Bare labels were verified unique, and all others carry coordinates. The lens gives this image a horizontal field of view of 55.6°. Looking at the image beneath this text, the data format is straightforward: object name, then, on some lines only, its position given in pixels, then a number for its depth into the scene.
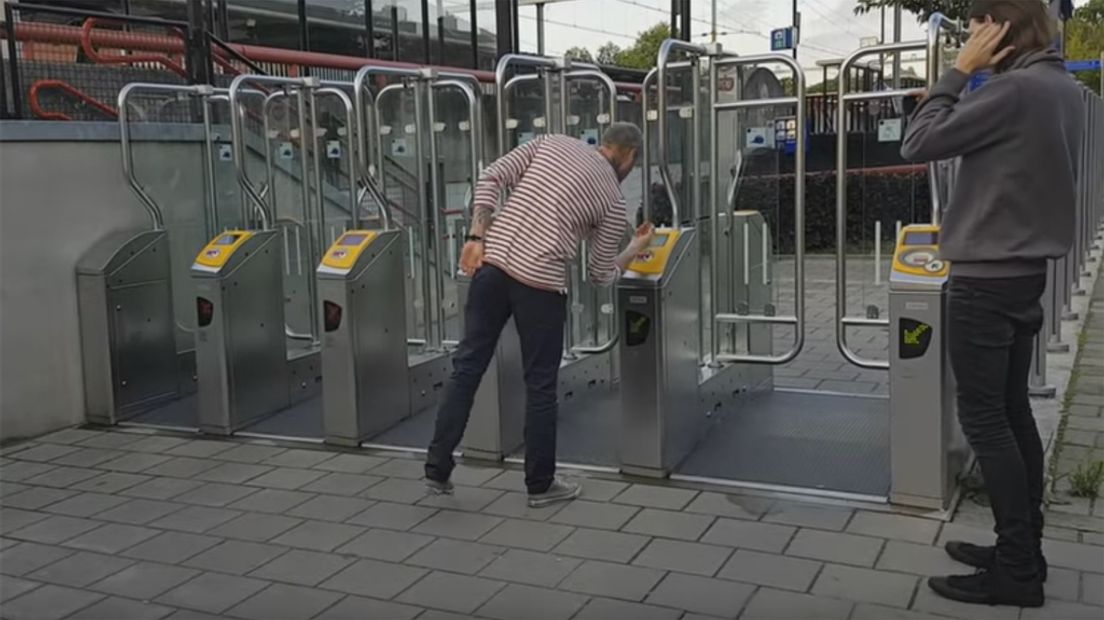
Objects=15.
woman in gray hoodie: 3.04
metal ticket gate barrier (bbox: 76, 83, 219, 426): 5.88
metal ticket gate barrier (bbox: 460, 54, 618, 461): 4.93
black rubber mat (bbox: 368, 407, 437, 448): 5.29
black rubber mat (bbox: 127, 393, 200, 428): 5.88
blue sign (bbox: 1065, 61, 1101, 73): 11.69
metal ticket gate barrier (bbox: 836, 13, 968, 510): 3.94
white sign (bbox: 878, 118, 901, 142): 4.80
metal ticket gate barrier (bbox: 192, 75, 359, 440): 5.61
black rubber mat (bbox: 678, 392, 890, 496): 4.48
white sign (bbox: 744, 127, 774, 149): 5.35
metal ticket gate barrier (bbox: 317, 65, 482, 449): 5.25
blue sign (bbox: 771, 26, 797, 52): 12.63
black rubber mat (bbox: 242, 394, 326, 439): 5.56
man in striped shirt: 4.10
